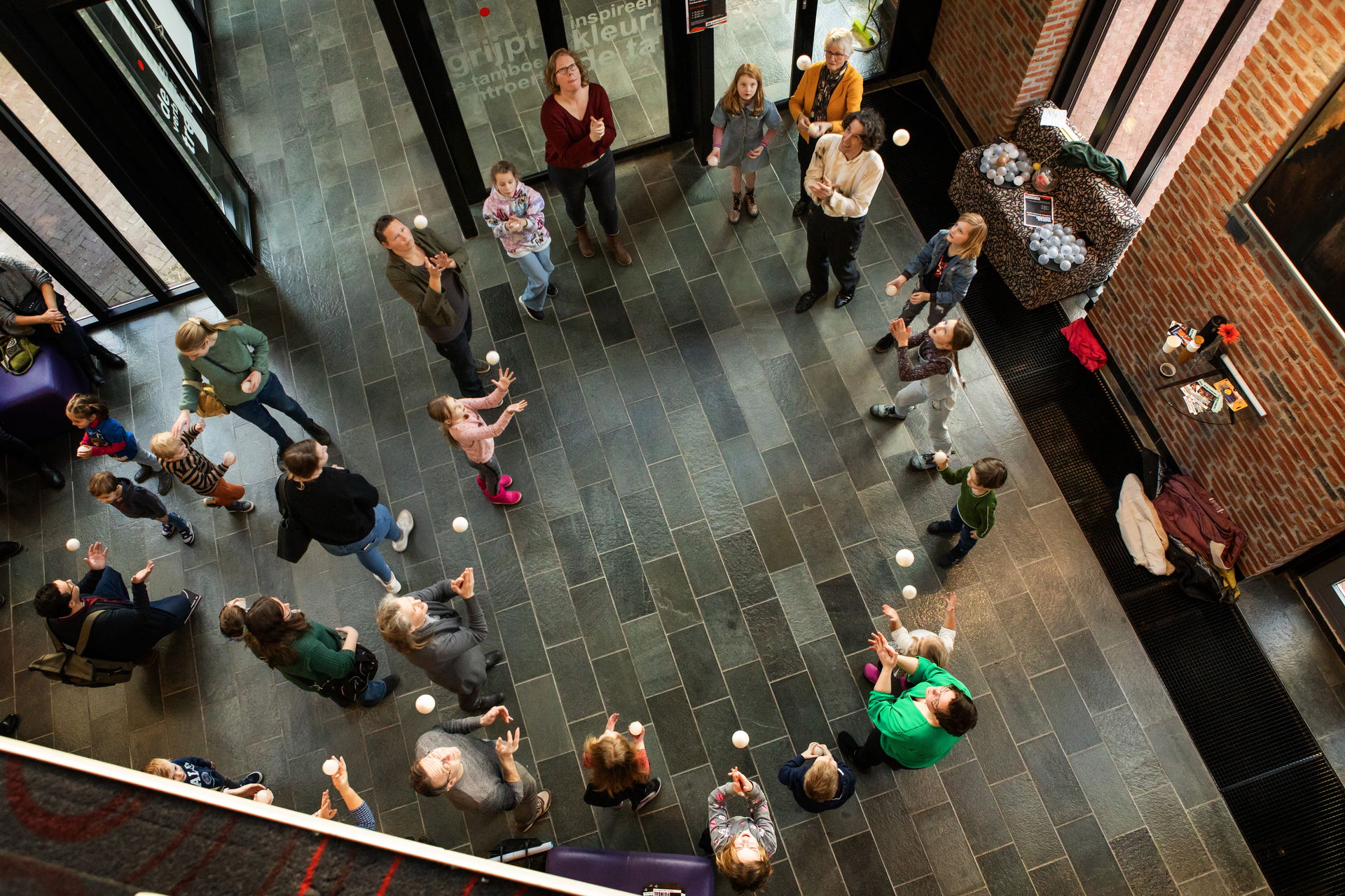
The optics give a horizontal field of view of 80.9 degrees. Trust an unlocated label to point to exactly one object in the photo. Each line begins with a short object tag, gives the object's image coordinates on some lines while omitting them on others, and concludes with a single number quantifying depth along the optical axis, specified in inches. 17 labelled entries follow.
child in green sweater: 162.7
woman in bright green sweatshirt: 135.8
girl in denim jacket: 183.6
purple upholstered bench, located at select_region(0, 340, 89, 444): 210.8
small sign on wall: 220.1
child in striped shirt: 178.9
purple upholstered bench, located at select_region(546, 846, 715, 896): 144.3
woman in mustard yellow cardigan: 203.7
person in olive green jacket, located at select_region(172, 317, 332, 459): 175.3
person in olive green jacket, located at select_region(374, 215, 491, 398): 176.1
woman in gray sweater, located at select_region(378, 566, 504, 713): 136.9
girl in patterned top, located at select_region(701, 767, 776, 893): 125.5
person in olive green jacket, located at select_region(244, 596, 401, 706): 143.8
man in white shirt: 186.9
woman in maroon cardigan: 193.8
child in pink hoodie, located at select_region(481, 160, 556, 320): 197.8
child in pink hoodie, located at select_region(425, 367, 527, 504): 169.8
